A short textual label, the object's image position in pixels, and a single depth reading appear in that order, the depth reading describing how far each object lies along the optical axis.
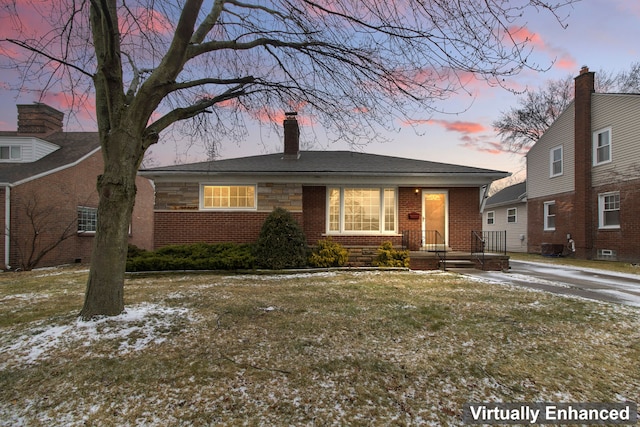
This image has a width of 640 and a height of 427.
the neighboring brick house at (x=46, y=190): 13.51
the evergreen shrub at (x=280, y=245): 10.53
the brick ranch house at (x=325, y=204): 12.00
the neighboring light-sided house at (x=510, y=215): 21.94
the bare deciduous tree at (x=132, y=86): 4.78
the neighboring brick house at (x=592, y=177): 14.10
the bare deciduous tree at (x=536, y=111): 27.20
